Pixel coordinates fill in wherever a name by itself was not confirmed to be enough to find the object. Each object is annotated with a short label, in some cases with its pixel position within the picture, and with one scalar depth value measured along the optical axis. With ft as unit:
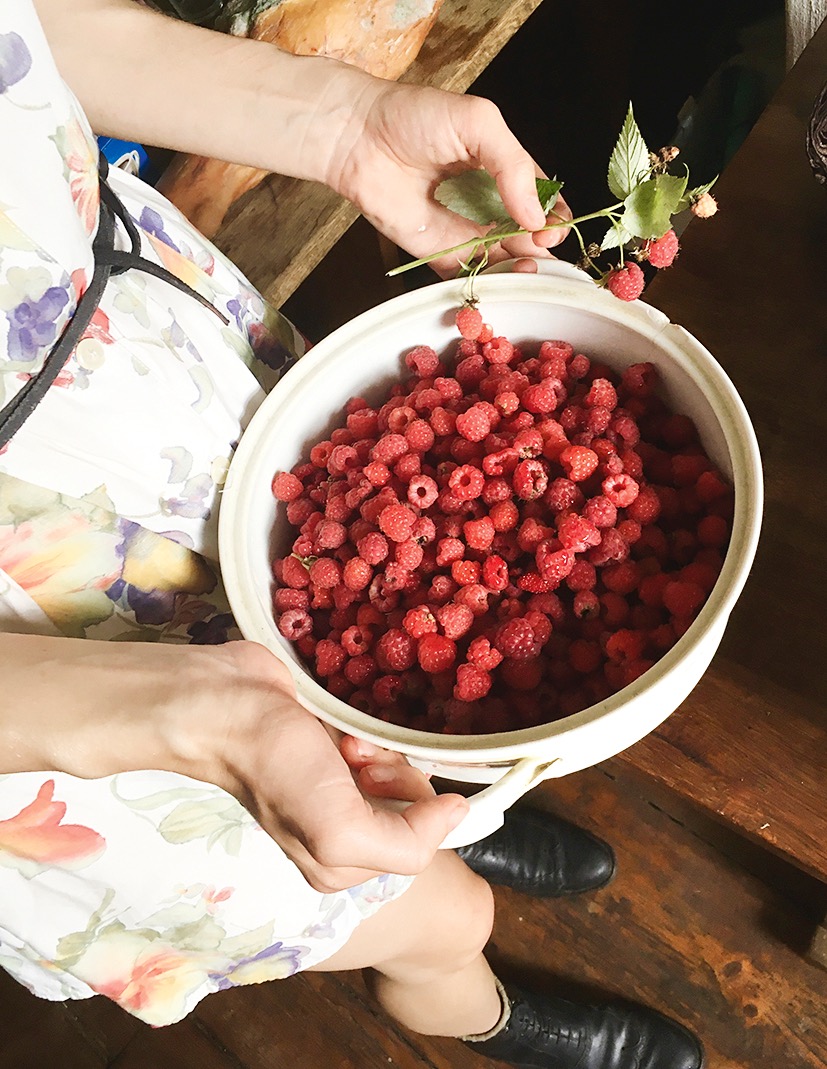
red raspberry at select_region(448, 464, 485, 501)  2.25
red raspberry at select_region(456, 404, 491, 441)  2.30
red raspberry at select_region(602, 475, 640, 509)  2.15
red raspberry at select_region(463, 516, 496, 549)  2.19
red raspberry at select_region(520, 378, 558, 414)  2.31
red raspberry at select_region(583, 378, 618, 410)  2.29
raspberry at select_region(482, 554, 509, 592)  2.15
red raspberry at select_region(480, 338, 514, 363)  2.46
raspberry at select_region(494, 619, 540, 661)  2.07
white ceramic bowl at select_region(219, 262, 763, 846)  1.82
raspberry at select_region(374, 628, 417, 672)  2.14
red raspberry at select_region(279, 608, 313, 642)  2.25
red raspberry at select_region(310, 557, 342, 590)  2.26
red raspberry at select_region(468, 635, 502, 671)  2.07
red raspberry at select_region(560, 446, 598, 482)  2.17
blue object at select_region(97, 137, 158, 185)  2.77
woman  1.63
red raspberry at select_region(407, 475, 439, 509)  2.29
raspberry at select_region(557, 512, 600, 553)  2.09
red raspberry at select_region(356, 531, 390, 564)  2.21
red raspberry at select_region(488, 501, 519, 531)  2.22
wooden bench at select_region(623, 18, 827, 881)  2.18
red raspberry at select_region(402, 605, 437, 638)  2.12
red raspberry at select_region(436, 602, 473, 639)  2.10
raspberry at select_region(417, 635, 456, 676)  2.09
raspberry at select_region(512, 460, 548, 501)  2.20
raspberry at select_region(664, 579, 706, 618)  1.95
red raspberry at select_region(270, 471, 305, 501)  2.42
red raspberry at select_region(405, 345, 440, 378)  2.48
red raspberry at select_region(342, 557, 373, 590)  2.24
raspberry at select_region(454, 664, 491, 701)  2.04
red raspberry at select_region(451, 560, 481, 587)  2.17
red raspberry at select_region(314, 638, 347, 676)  2.20
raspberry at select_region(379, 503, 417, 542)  2.20
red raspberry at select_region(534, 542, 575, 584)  2.09
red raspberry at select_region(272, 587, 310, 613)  2.28
